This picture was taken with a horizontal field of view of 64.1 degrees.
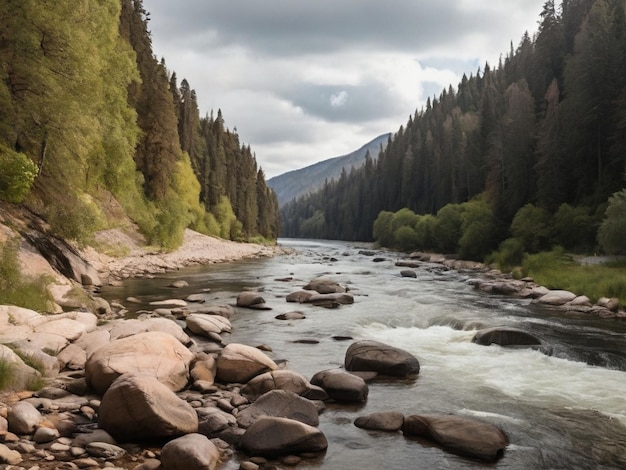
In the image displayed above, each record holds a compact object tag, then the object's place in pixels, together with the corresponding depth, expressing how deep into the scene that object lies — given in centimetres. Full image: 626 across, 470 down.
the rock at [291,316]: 1986
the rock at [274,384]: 1041
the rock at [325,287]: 2739
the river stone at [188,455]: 693
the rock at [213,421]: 838
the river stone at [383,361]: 1264
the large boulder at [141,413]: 783
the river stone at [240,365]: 1135
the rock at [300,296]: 2477
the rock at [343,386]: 1052
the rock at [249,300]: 2255
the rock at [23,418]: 741
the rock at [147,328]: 1328
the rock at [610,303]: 2322
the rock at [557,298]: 2575
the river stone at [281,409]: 893
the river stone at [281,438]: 781
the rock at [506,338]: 1612
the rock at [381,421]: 909
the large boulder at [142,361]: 966
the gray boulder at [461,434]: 820
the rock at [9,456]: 640
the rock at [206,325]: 1588
